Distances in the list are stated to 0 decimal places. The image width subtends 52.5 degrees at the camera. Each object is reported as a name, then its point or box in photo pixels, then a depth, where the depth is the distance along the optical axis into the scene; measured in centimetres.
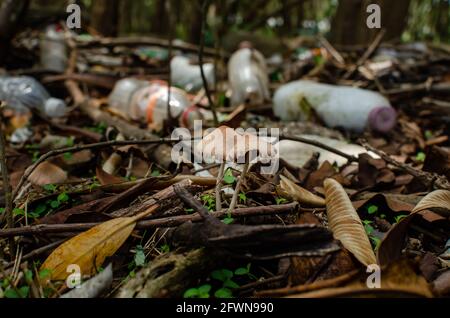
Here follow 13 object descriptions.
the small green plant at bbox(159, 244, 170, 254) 32
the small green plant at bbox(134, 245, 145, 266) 32
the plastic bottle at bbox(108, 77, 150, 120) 88
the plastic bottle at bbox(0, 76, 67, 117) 82
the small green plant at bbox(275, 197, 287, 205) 37
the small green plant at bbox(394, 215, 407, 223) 38
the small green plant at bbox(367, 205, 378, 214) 40
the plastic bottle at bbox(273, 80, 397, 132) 71
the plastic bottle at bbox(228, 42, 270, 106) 87
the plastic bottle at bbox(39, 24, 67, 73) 106
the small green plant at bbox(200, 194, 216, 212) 36
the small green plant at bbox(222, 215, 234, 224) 32
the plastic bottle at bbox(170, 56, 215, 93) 98
